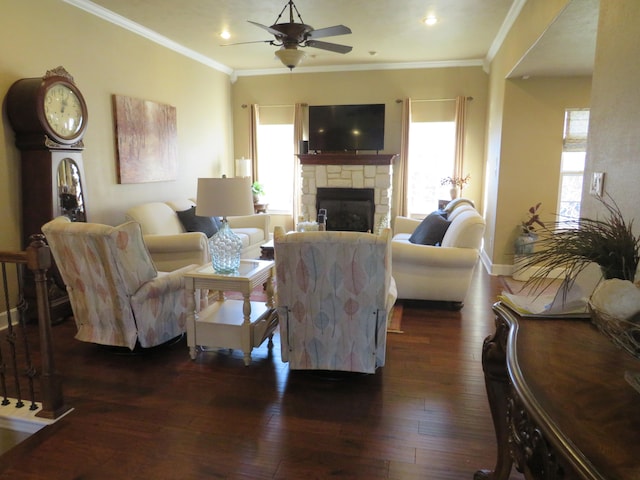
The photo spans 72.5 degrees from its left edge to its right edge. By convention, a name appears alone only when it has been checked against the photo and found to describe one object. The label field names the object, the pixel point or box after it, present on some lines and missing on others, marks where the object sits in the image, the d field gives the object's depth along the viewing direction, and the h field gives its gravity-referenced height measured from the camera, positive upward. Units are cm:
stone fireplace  709 +3
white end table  301 -102
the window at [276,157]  768 +38
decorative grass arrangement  126 -20
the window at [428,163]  713 +28
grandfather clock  360 +21
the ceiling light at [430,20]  487 +180
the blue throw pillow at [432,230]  454 -53
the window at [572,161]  529 +25
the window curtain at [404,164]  710 +26
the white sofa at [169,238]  466 -66
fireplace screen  730 -47
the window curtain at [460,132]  688 +76
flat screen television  711 +85
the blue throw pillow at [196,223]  545 -56
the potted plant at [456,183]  686 -4
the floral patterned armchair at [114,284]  283 -74
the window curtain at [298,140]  749 +66
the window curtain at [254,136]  767 +74
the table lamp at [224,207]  311 -21
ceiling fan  365 +123
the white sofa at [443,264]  400 -78
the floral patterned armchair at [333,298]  247 -71
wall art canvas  500 +46
